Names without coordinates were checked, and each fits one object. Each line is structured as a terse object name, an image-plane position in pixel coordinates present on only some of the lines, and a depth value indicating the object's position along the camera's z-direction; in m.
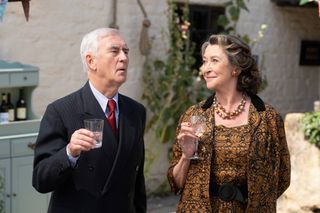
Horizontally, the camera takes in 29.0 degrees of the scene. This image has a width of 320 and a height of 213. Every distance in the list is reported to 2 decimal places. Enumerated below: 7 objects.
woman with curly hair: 3.20
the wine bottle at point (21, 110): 5.17
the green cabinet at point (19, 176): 4.86
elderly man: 2.78
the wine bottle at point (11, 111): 5.09
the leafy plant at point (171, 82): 7.23
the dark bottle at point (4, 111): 4.96
